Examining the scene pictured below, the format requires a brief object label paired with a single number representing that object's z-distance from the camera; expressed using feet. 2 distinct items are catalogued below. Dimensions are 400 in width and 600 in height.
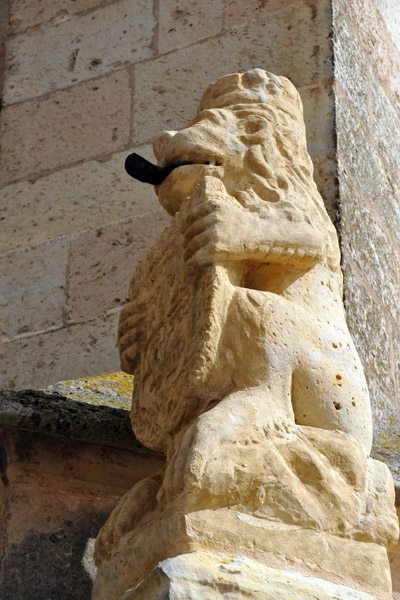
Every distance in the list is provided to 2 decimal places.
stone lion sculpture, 13.48
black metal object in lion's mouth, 16.46
